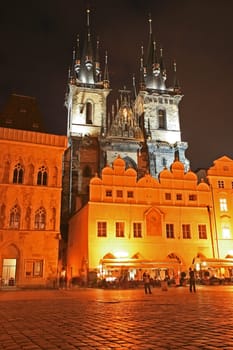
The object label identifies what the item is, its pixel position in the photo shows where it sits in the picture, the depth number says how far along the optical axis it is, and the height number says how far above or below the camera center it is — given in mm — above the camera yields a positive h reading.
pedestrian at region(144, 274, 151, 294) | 20728 -237
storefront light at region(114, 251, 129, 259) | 34050 +2165
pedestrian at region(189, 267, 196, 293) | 20834 -268
